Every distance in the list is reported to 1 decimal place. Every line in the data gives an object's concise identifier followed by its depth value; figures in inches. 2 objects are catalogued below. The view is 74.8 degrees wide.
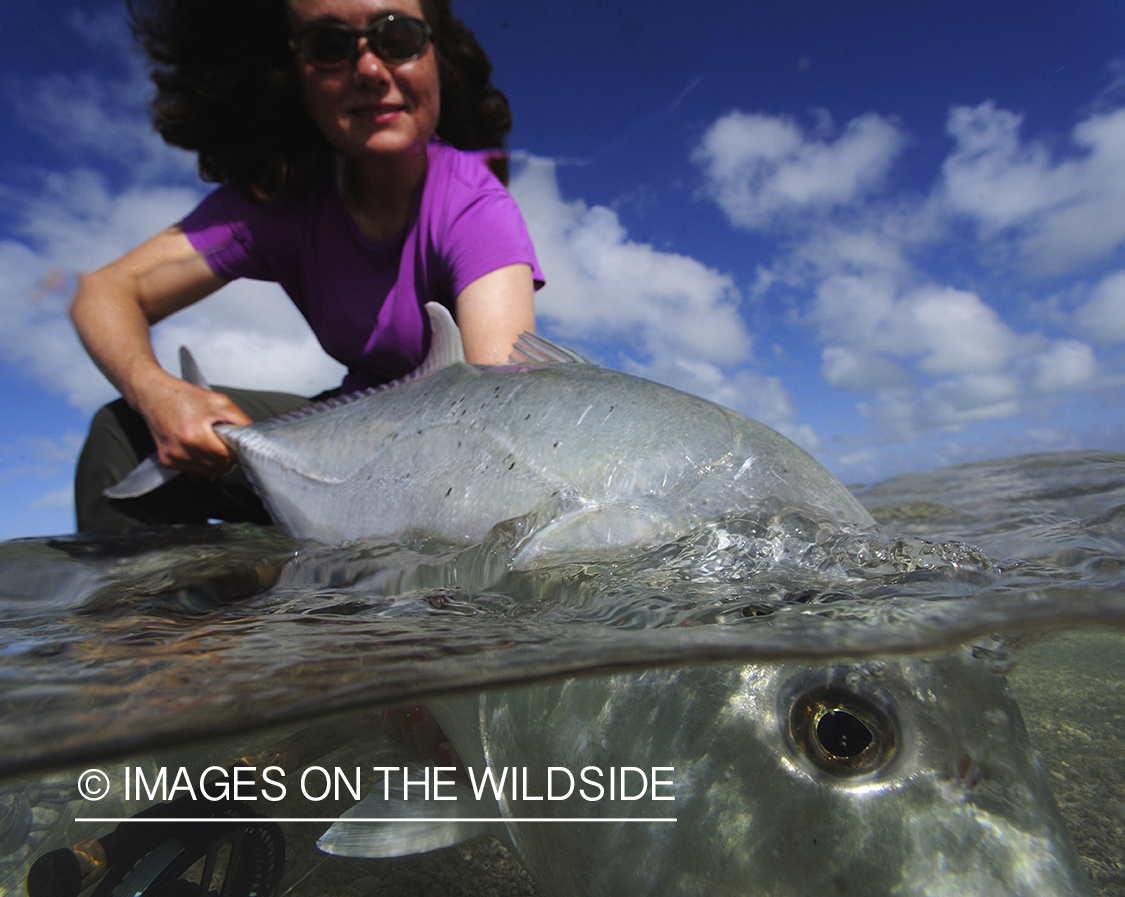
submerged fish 10.5
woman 27.0
